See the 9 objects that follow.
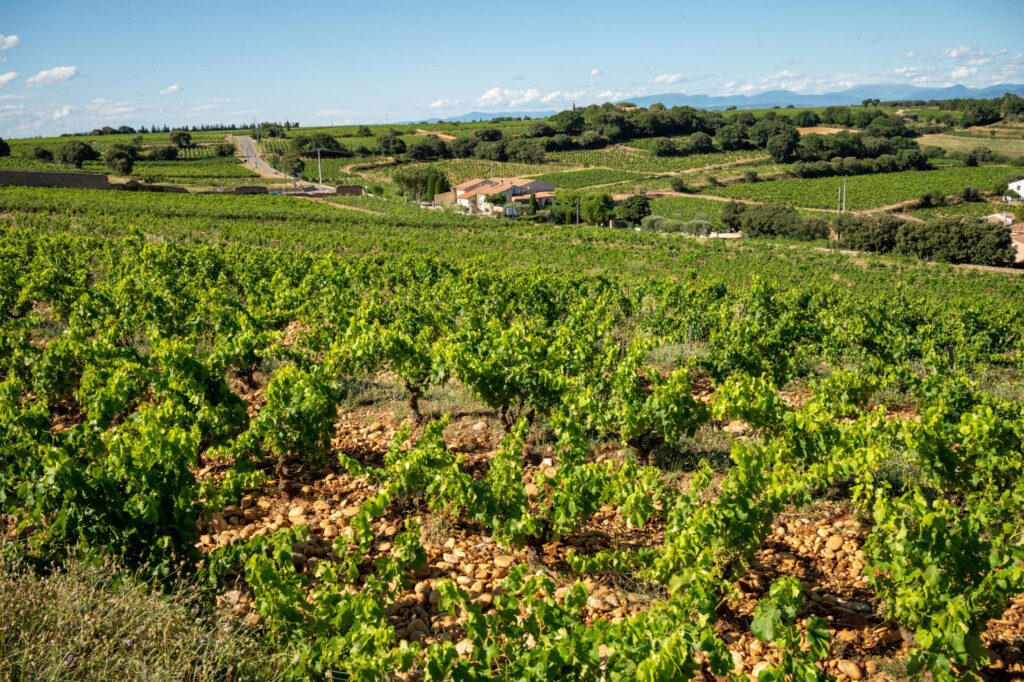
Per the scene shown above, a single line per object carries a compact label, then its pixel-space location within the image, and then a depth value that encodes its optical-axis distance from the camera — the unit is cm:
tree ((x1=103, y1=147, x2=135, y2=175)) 8062
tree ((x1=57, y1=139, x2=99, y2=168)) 8256
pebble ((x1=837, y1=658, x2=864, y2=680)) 504
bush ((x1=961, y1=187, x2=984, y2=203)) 7812
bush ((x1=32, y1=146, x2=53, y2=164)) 8525
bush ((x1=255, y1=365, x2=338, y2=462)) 764
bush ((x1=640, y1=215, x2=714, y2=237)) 6091
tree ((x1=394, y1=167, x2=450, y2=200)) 8400
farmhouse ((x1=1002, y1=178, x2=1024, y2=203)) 7650
